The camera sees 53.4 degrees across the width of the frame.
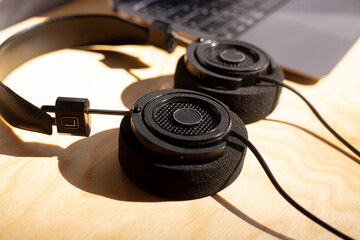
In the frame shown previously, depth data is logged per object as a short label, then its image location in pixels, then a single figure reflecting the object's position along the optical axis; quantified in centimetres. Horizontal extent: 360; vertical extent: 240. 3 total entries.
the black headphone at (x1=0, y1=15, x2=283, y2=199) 38
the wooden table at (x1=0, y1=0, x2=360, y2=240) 38
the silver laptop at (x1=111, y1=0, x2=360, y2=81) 67
